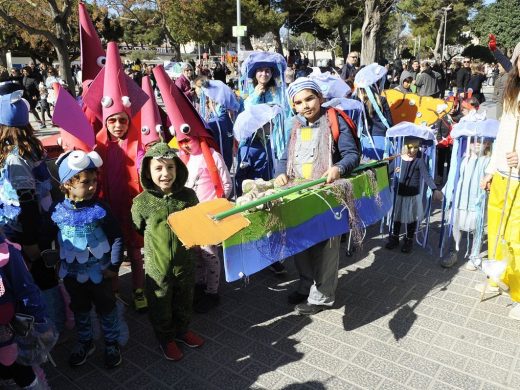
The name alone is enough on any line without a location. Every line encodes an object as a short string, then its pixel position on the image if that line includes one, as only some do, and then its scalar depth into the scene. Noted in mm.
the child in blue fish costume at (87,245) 2754
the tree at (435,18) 36562
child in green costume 2852
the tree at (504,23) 43844
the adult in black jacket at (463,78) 13344
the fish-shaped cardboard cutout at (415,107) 5730
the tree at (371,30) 13859
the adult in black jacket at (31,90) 12695
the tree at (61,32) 10877
